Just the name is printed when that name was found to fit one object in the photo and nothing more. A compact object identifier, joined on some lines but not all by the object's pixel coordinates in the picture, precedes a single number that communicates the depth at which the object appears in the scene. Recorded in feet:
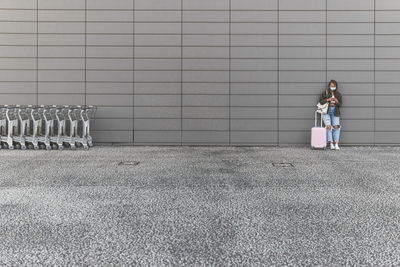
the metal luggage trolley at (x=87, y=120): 29.63
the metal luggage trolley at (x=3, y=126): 29.09
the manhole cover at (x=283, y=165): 21.47
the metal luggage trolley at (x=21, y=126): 28.81
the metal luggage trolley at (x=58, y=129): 29.04
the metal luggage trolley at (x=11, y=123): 28.78
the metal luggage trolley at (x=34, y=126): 28.84
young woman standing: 30.71
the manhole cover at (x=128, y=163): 22.15
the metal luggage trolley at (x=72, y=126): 29.30
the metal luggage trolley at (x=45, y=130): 28.94
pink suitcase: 29.96
